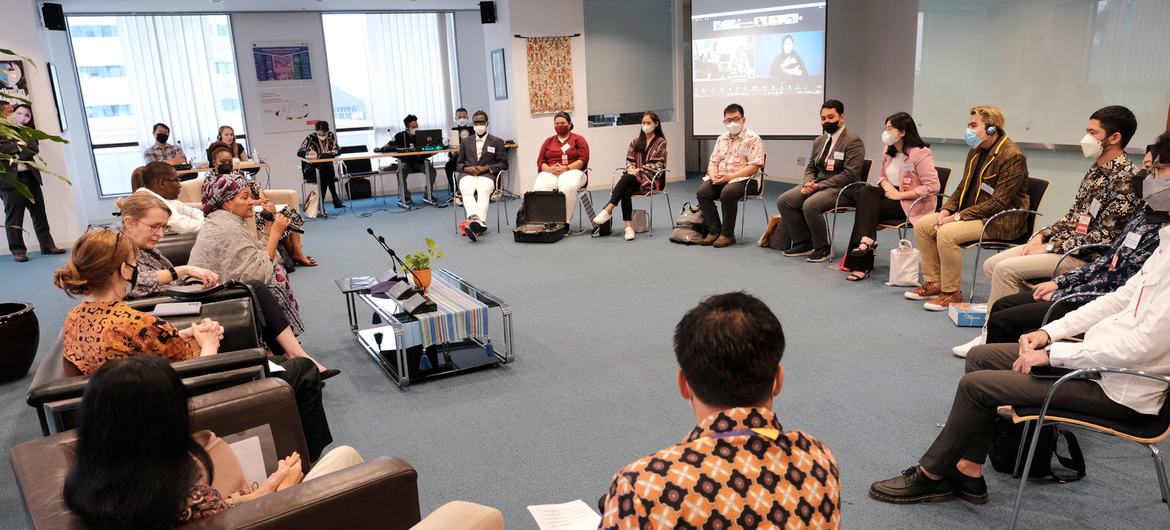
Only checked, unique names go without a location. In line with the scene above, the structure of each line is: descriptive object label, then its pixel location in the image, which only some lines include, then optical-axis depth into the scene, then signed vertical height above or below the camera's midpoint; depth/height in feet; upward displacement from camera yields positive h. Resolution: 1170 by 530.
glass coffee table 12.66 -3.82
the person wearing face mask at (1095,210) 12.12 -2.07
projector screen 26.45 +1.14
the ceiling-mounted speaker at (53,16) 28.12 +4.05
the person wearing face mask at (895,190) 17.75 -2.38
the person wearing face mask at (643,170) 24.86 -2.23
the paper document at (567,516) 7.50 -4.12
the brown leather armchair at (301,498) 5.21 -2.74
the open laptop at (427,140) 33.45 -1.28
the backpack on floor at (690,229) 23.34 -3.98
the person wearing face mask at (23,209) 24.27 -2.62
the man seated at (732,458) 3.85 -1.86
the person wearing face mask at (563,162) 26.21 -1.98
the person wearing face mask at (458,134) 32.12 -1.07
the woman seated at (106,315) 8.26 -2.06
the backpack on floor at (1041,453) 8.98 -4.38
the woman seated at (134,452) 4.76 -2.06
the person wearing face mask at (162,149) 30.07 -1.06
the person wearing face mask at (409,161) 33.76 -2.26
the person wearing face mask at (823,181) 19.94 -2.33
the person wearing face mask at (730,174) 22.48 -2.30
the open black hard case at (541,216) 24.85 -3.70
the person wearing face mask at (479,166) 27.09 -2.12
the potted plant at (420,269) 13.80 -2.83
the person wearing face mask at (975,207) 15.28 -2.48
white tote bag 17.33 -3.99
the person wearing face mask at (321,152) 32.19 -1.54
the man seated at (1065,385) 7.44 -3.08
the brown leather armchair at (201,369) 7.75 -2.72
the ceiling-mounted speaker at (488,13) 33.58 +4.12
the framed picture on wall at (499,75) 34.12 +1.43
